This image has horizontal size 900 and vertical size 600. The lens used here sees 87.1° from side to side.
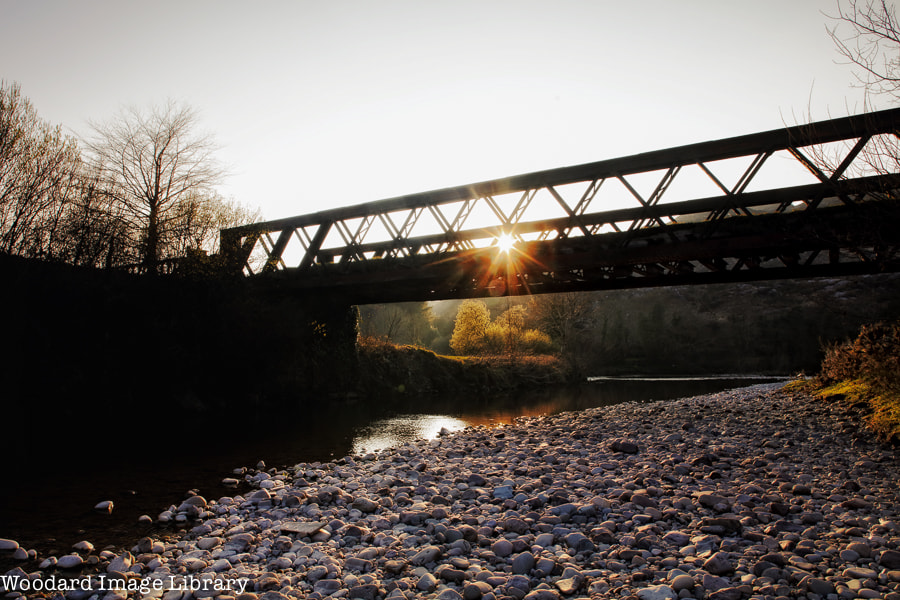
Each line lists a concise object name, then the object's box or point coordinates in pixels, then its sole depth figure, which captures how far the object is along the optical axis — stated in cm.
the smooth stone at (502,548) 489
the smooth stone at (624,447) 901
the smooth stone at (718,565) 414
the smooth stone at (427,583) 432
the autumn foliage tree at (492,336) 4338
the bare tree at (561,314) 4431
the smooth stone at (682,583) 389
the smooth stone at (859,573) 385
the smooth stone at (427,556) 483
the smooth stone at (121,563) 491
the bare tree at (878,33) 725
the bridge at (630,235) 1120
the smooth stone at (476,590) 403
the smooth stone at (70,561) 512
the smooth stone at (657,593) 377
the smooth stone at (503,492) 673
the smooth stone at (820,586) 370
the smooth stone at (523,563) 450
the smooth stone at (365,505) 663
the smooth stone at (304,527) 578
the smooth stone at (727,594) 370
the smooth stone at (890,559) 402
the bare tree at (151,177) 2709
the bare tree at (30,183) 1652
